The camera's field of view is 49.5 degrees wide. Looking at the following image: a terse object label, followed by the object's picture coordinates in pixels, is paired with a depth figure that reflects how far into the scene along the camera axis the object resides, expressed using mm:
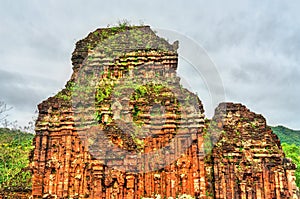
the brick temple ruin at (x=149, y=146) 8898
